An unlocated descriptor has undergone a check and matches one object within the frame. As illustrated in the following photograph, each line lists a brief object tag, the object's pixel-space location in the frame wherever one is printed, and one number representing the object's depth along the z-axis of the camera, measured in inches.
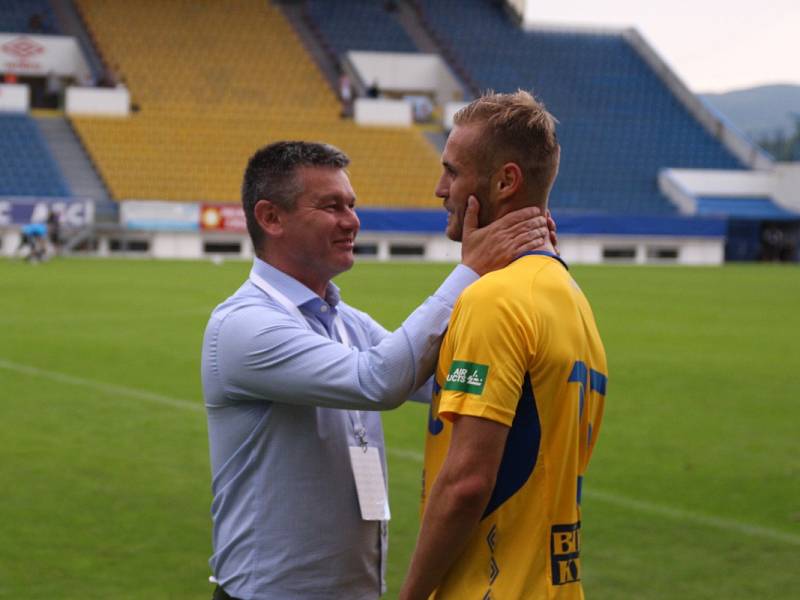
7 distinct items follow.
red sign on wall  1550.2
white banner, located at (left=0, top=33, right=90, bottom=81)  1770.4
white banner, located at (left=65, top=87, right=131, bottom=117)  1696.6
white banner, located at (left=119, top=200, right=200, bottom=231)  1512.1
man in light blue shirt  119.7
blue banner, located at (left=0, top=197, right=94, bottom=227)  1460.4
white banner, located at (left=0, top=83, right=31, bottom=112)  1670.8
